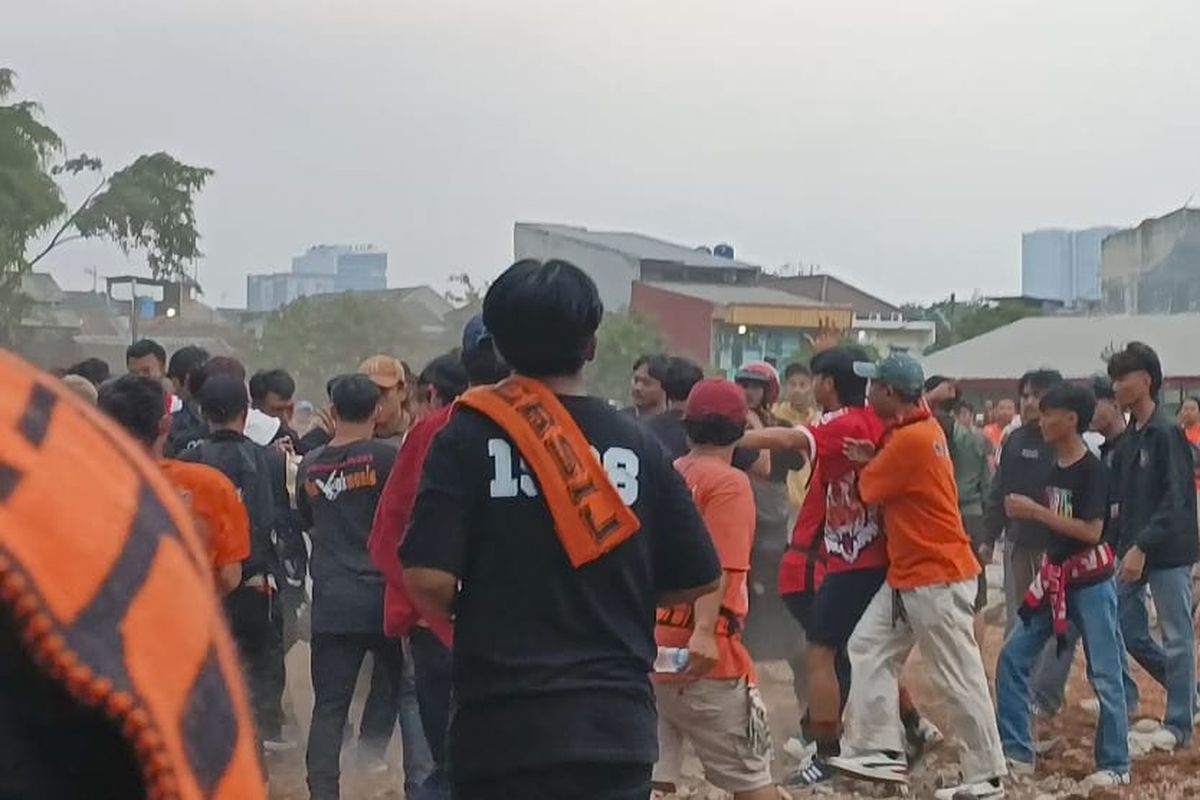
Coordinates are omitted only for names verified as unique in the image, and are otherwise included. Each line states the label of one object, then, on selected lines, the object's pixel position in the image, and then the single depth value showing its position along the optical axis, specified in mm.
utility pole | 47232
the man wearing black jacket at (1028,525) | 16634
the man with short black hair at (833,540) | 13362
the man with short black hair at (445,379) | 10824
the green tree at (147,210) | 52102
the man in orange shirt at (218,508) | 10633
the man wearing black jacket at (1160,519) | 15777
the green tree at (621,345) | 66168
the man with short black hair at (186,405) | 13654
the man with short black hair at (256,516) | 12552
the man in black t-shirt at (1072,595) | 14509
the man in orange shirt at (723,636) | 10450
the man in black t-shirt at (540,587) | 6799
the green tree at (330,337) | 65067
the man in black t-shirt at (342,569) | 12376
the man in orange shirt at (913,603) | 13010
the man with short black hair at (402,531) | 9135
